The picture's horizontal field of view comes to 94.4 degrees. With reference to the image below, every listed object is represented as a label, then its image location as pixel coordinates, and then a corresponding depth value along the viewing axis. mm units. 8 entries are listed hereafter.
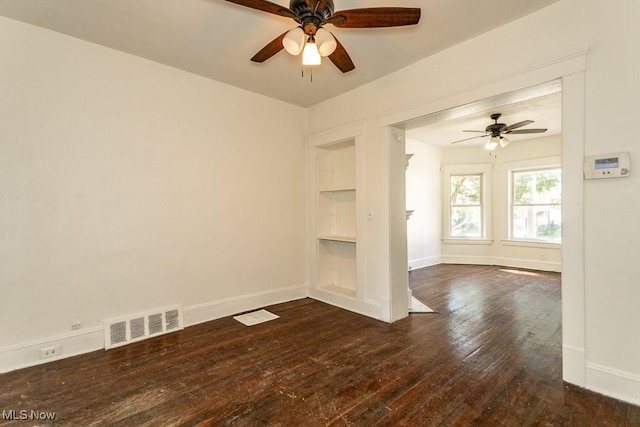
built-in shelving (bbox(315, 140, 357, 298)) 4273
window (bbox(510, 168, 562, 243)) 6199
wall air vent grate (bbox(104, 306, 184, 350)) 2783
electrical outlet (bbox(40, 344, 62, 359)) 2473
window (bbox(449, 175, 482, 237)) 7051
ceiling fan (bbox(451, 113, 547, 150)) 4723
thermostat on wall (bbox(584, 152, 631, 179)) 1914
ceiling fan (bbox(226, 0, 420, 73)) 1819
